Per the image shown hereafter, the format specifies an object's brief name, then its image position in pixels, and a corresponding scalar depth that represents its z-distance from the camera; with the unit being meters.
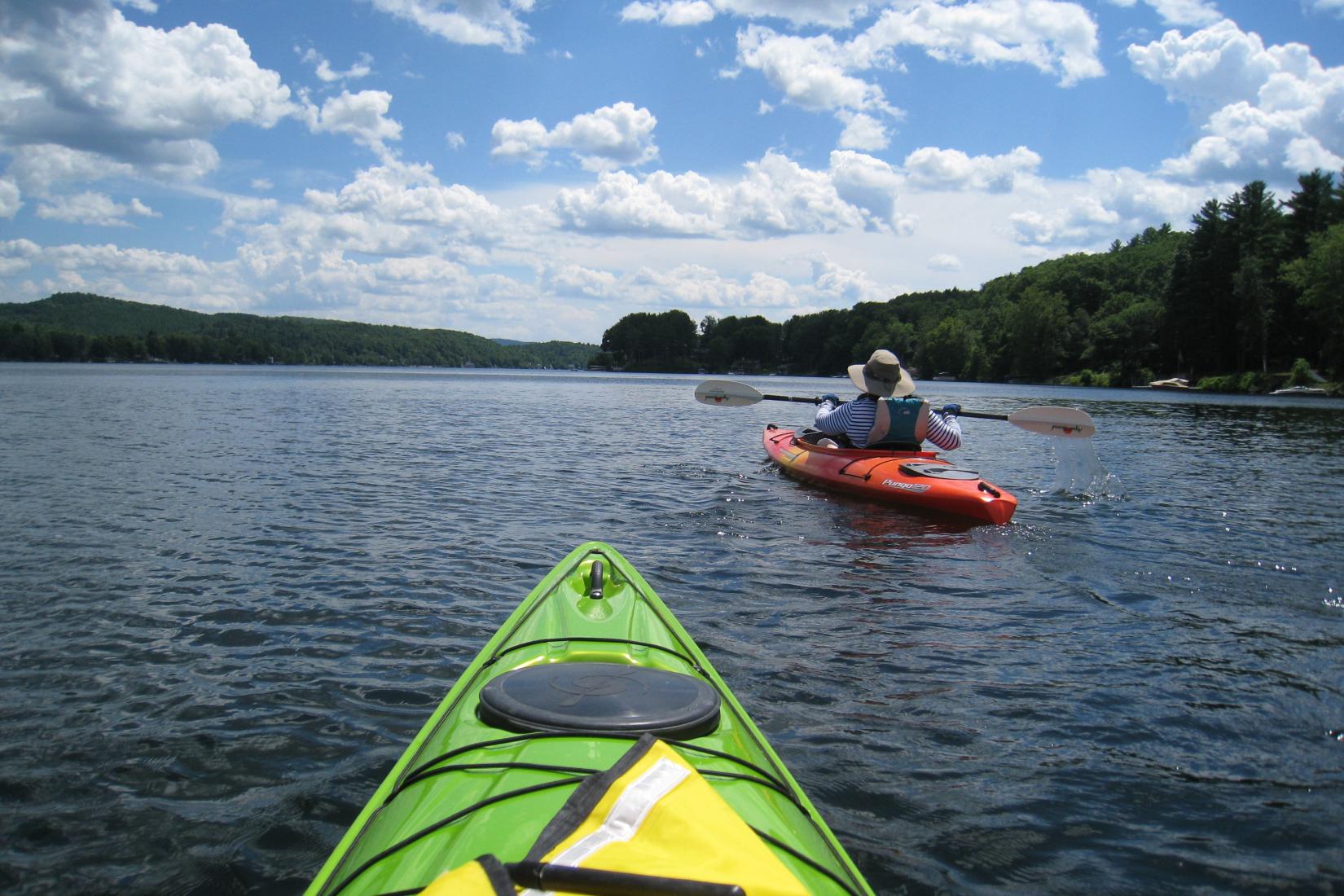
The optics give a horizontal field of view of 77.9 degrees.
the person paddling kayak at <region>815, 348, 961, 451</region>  11.09
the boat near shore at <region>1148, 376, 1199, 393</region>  59.91
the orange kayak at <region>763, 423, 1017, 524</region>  9.58
